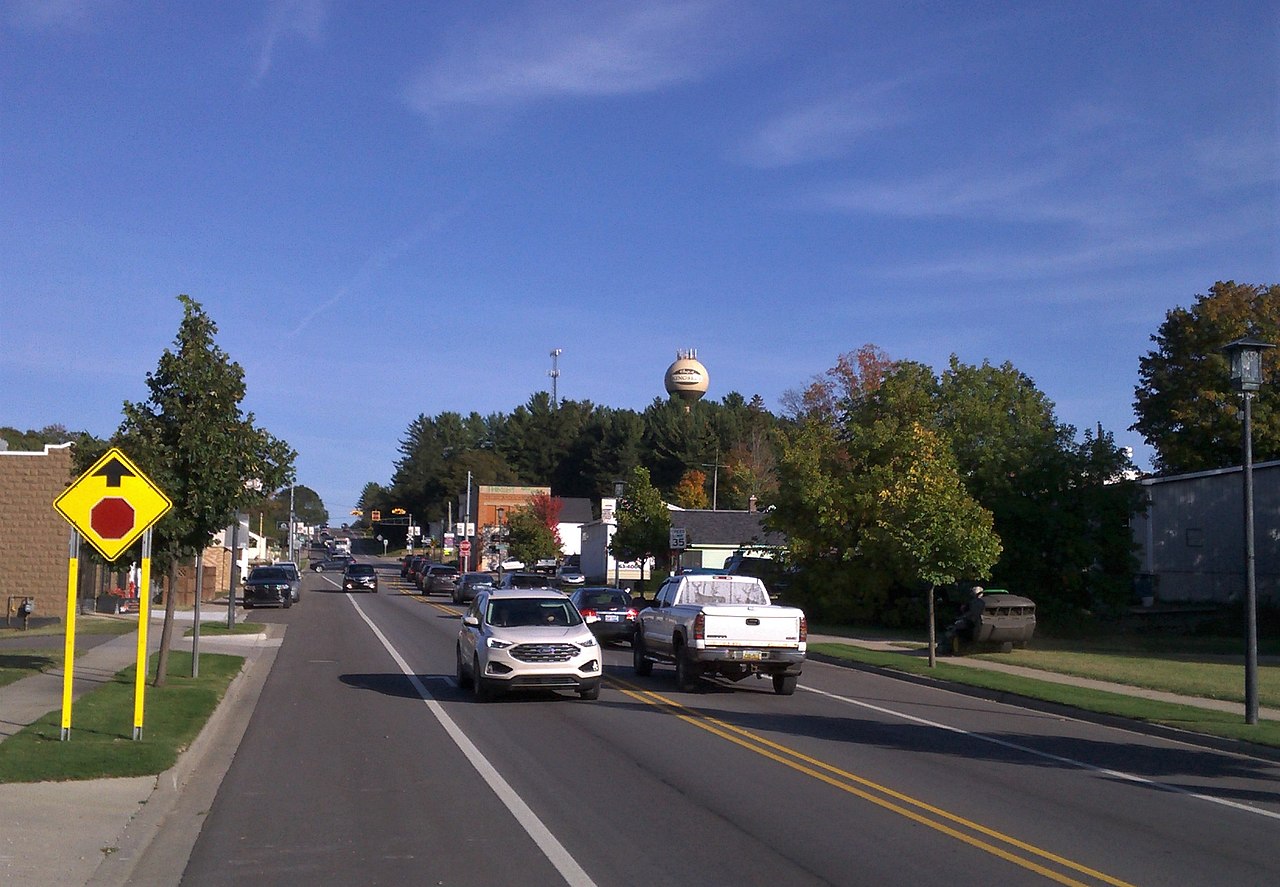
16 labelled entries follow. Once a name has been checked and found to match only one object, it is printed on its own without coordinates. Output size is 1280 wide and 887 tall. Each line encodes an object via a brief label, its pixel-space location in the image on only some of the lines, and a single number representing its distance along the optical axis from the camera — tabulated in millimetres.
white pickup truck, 18797
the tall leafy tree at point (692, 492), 97938
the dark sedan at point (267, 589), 44656
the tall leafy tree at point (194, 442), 16891
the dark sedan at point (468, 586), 49303
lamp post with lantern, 16141
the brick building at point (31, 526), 33719
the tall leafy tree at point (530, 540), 72562
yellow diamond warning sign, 12805
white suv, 17094
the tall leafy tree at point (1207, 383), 49875
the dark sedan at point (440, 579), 60938
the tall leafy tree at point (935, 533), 23688
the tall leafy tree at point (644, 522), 54656
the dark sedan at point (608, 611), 28922
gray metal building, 36000
